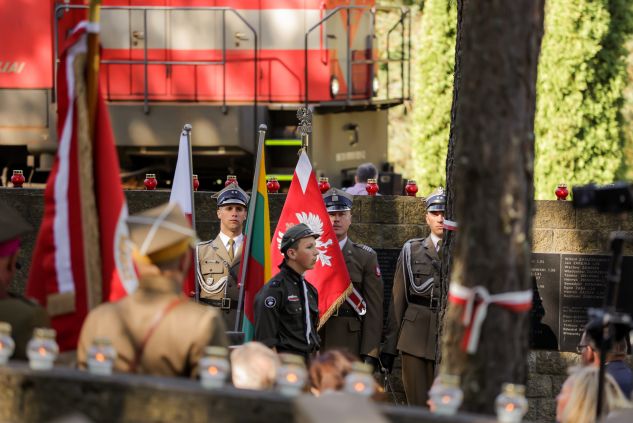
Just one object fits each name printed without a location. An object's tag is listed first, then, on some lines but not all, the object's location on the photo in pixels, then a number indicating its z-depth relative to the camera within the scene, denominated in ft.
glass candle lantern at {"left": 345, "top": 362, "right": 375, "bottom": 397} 27.16
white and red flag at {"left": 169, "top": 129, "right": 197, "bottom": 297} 53.69
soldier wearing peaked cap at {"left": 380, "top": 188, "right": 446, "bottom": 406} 61.40
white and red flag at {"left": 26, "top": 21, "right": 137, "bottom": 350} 35.03
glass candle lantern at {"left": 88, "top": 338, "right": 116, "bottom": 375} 27.82
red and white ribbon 29.60
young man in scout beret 50.98
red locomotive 86.37
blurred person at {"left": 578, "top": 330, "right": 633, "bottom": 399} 37.52
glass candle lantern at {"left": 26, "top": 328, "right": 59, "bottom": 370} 28.11
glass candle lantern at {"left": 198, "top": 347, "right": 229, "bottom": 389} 26.63
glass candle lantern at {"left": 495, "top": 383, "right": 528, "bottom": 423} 26.25
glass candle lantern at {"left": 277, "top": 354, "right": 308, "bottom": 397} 26.63
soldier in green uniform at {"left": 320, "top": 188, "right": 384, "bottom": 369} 60.83
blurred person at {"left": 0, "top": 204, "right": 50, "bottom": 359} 32.86
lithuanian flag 55.41
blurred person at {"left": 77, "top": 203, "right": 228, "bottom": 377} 30.08
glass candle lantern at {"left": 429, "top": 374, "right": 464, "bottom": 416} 26.25
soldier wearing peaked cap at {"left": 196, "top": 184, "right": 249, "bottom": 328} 60.78
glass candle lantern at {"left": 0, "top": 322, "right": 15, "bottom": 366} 28.73
